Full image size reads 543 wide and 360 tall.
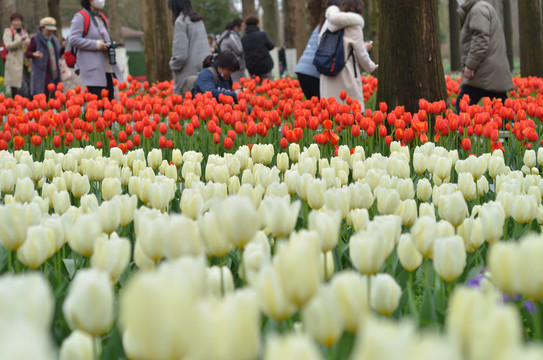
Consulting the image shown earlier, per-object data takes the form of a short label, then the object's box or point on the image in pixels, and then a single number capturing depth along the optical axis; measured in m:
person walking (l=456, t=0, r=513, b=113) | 14.89
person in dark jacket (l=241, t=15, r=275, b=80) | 25.22
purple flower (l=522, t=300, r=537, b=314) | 3.73
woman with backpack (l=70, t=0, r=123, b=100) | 16.31
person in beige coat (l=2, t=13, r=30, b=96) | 25.00
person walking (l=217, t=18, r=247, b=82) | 22.69
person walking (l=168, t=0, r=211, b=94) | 17.81
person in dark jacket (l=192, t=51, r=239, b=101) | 15.49
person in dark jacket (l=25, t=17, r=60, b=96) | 23.12
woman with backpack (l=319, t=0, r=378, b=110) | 14.98
